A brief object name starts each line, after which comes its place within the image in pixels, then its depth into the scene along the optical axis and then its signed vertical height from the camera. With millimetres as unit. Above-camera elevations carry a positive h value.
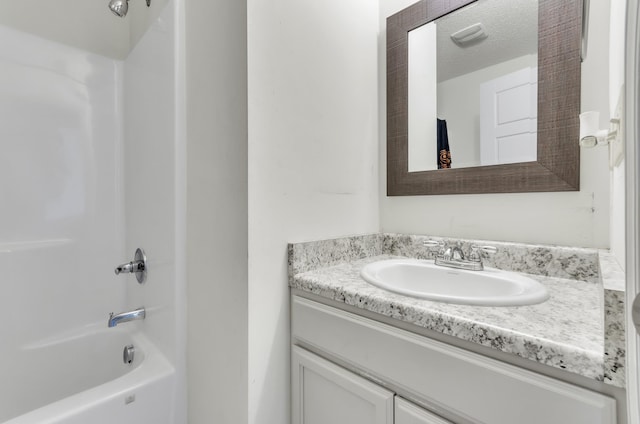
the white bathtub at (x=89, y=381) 838 -645
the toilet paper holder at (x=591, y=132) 664 +185
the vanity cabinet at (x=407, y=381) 449 -326
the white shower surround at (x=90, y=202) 1060 +49
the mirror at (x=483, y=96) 847 +395
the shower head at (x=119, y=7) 1170 +839
